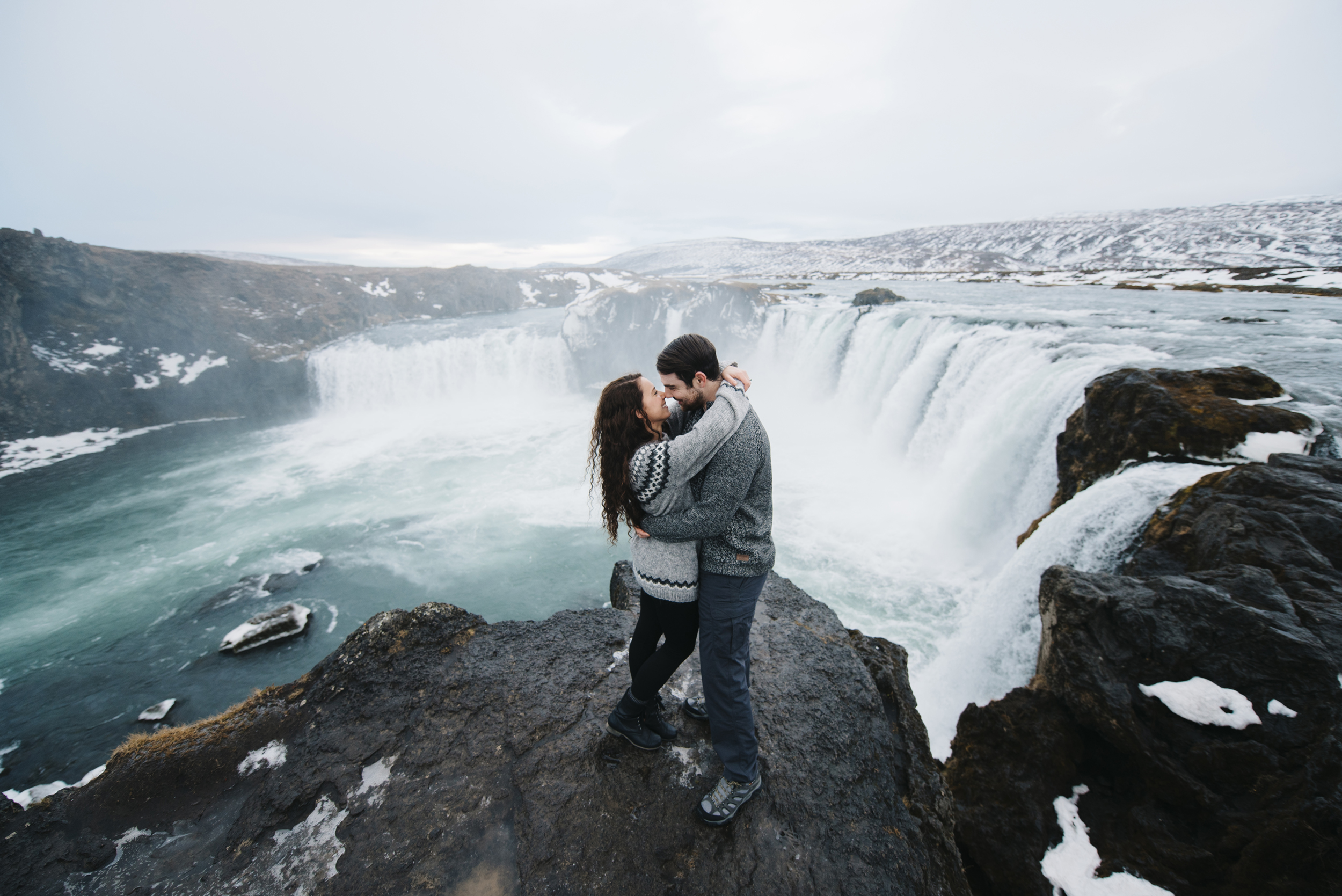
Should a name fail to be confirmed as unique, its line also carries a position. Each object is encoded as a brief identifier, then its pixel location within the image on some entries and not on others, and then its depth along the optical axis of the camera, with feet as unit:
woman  7.10
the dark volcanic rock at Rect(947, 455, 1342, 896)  8.95
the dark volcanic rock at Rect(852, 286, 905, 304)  88.63
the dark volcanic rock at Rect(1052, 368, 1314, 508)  19.52
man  7.35
